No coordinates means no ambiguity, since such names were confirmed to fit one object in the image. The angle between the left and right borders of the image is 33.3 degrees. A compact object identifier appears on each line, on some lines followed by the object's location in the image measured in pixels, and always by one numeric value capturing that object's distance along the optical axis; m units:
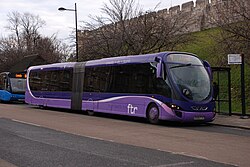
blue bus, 37.62
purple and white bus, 16.92
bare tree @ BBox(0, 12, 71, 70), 64.56
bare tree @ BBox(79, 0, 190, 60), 29.80
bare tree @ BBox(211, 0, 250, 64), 21.42
